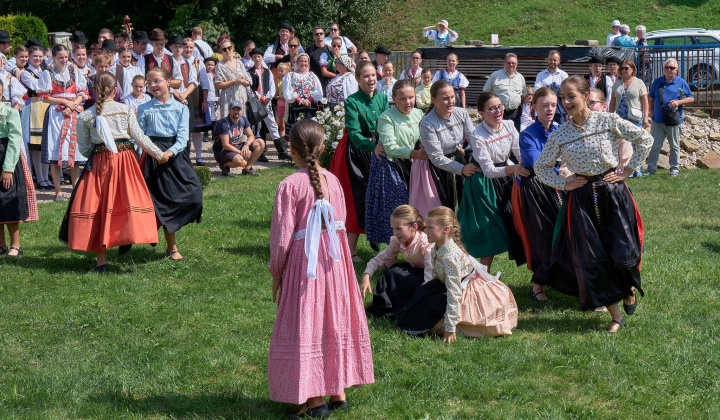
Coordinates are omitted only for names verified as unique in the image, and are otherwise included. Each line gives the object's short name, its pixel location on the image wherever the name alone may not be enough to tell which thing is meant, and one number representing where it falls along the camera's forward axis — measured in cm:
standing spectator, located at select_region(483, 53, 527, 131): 1355
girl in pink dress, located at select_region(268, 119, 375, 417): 428
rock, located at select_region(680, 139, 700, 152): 1527
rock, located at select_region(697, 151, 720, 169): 1452
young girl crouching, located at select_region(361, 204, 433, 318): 607
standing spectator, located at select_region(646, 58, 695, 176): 1347
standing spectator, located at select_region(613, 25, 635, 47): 1872
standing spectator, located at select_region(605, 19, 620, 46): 1950
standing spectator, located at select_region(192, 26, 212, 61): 1508
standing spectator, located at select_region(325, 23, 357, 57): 1578
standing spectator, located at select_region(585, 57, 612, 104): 1438
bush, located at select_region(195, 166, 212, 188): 1162
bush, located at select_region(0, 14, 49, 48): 2281
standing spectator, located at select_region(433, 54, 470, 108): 1480
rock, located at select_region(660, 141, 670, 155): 1477
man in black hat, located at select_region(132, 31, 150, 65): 1355
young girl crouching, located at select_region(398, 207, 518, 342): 575
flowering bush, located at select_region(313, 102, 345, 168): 1012
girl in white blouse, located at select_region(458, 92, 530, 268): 668
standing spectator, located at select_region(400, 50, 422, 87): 1523
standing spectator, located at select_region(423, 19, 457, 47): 1912
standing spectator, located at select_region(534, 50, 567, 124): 1395
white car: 1772
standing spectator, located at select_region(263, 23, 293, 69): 1529
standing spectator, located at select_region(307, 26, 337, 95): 1500
